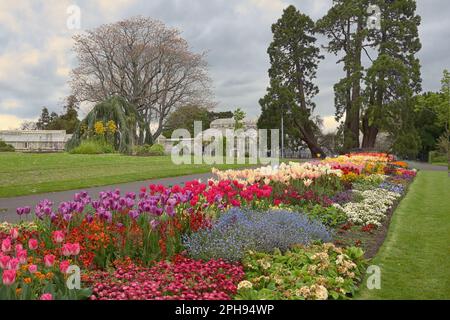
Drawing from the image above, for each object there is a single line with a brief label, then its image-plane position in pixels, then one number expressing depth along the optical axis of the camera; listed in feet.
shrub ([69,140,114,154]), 99.45
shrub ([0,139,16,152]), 130.62
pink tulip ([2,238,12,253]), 12.90
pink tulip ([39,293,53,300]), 10.44
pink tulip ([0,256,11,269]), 11.37
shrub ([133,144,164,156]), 104.15
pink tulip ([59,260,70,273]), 11.86
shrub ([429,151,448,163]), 136.22
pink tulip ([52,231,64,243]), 13.43
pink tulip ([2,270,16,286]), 10.41
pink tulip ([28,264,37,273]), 11.48
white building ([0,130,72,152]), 168.25
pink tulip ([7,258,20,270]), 11.16
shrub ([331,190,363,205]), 34.32
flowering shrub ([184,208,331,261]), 17.37
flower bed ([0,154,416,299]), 13.57
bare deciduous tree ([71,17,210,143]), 134.72
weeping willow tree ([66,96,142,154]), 108.78
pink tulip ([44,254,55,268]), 11.78
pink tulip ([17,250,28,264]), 11.80
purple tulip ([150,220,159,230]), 16.73
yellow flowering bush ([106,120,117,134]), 105.26
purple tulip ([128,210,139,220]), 17.26
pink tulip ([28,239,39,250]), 13.32
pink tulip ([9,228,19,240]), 14.59
